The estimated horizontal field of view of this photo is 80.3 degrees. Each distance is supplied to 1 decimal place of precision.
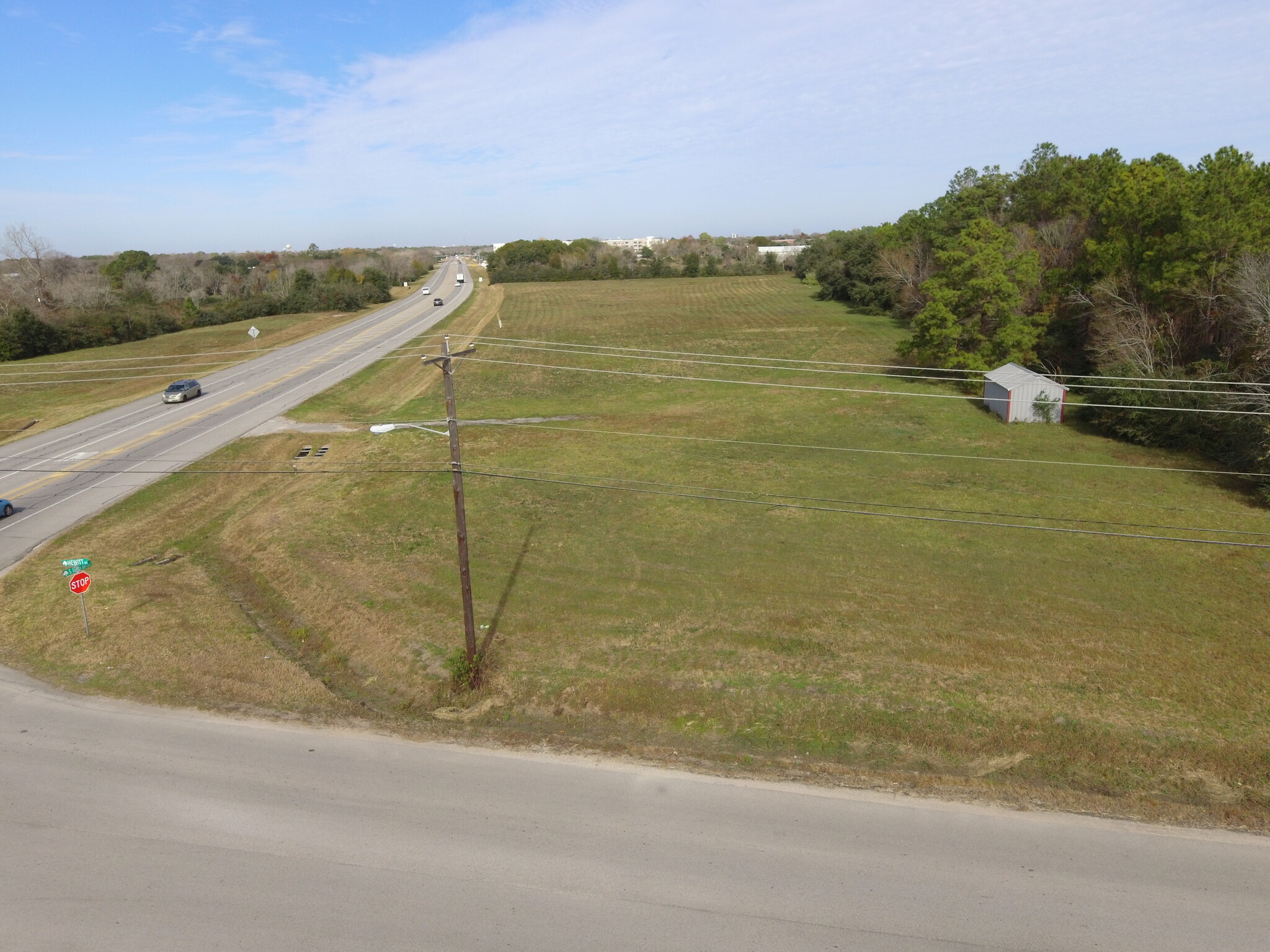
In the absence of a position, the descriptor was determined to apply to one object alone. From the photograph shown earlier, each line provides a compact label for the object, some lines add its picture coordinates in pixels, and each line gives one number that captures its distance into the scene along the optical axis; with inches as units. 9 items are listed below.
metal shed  1581.0
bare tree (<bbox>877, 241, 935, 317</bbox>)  2918.3
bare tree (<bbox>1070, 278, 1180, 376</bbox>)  1504.7
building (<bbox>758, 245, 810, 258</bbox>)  6378.0
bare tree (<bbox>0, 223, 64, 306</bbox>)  3129.9
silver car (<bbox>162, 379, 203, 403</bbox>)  1865.2
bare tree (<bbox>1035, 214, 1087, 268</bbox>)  2081.1
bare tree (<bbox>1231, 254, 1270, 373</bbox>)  1185.7
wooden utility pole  612.4
